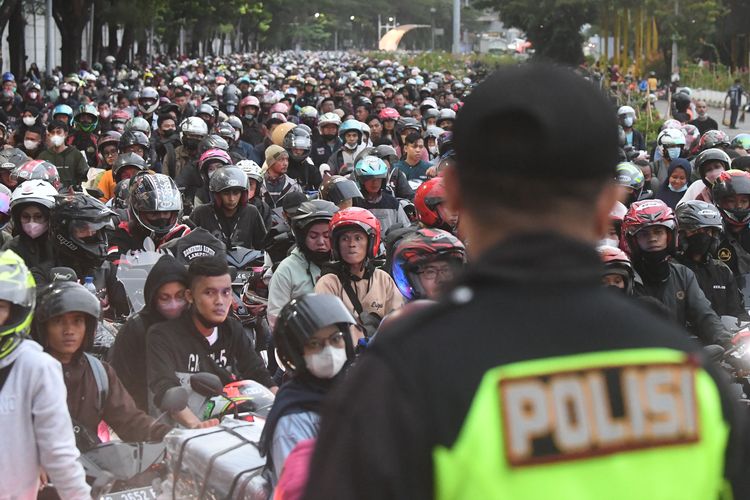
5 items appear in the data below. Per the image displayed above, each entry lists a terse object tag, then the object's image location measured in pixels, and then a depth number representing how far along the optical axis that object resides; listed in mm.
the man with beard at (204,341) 7359
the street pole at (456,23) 83188
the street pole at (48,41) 46338
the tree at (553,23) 77312
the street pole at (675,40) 53000
